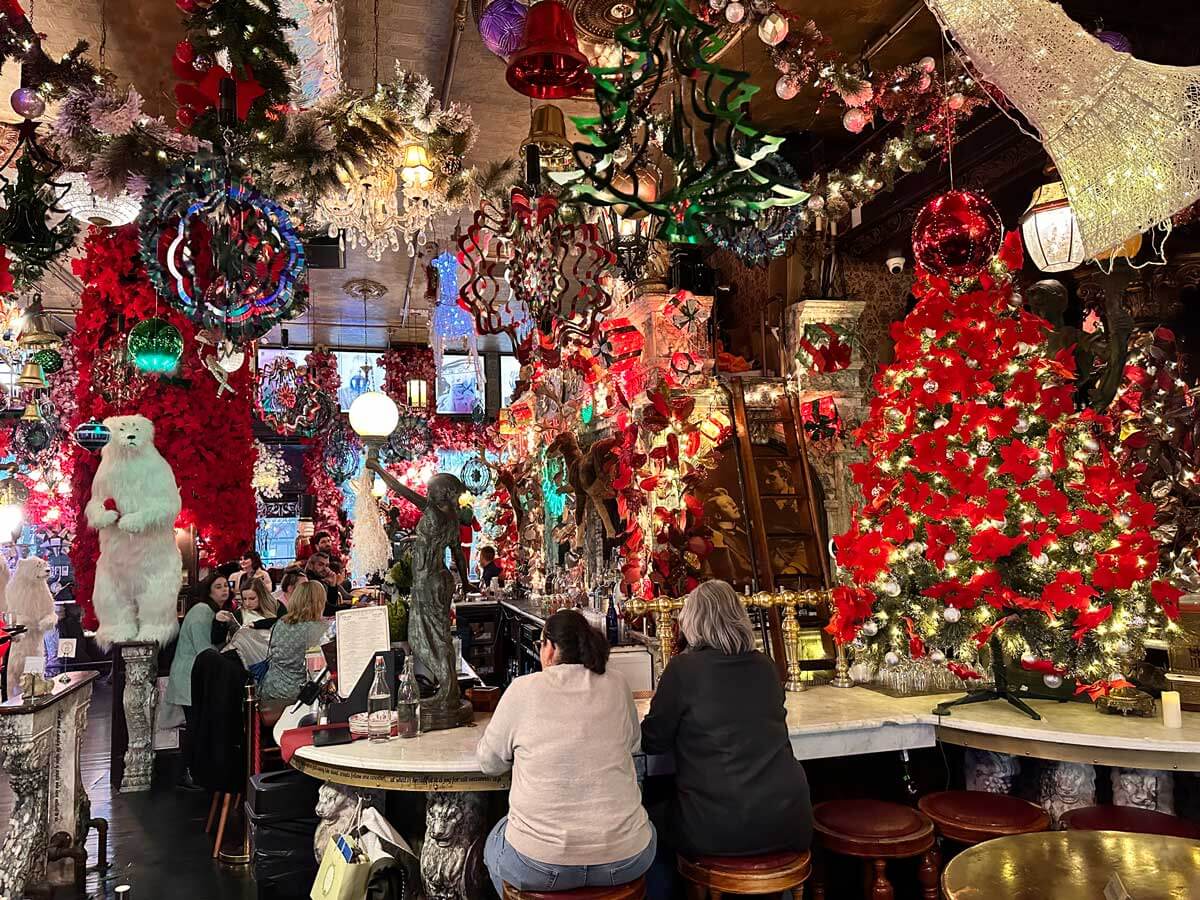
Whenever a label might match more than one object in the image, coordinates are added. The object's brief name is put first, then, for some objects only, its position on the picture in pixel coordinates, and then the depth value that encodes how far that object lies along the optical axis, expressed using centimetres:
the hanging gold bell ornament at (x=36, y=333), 753
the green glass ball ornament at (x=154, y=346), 526
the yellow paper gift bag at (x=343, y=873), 284
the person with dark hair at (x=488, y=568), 1218
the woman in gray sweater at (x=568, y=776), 275
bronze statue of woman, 361
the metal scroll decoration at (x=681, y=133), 190
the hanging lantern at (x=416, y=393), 1112
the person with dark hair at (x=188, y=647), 653
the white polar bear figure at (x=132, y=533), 653
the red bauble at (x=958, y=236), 397
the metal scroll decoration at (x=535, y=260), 385
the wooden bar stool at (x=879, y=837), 312
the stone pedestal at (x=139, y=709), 648
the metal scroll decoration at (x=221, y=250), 293
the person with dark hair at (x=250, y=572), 671
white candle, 343
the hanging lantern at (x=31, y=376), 909
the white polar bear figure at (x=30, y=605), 783
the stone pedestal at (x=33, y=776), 422
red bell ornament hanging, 258
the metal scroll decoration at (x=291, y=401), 1095
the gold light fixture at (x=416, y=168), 417
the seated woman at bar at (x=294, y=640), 541
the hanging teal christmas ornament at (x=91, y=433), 673
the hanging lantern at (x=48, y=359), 843
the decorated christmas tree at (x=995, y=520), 363
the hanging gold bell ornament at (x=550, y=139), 395
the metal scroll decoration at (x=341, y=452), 1481
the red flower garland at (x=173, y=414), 677
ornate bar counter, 319
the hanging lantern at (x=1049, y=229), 383
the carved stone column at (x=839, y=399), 678
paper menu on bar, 369
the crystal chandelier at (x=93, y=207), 401
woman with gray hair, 299
